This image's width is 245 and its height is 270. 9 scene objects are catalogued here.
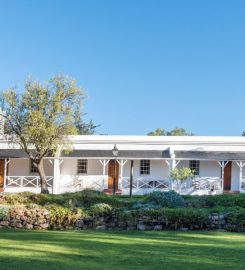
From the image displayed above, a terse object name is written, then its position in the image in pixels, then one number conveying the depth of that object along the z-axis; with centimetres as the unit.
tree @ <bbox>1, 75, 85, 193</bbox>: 2650
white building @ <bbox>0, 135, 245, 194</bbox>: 2903
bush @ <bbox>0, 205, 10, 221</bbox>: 1493
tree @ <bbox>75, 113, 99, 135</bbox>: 6401
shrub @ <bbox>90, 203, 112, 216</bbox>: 1501
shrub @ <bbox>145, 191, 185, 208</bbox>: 1661
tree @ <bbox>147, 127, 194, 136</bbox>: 7400
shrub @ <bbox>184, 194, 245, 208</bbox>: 1736
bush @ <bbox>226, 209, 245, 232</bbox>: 1453
